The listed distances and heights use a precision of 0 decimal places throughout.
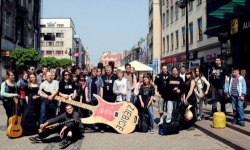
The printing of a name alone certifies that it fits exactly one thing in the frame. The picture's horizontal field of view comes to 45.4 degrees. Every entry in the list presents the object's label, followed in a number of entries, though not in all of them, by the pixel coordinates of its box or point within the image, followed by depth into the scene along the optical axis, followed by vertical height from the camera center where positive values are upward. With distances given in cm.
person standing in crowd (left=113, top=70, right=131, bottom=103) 925 -22
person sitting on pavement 729 -120
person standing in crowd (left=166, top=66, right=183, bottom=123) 912 -31
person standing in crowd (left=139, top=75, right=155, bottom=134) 914 -49
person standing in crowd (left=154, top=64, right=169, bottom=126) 986 -17
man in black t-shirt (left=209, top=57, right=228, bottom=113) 989 +2
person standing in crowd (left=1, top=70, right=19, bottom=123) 836 -36
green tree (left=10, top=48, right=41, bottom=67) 2621 +211
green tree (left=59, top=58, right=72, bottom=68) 5911 +367
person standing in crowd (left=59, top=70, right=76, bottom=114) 865 -23
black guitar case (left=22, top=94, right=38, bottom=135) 845 -112
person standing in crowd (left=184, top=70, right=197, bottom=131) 931 -47
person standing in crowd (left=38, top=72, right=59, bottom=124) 858 -55
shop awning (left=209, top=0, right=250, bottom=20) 1321 +341
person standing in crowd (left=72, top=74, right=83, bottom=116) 933 -31
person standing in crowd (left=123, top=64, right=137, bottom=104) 1112 +11
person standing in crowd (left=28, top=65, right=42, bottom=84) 1000 +38
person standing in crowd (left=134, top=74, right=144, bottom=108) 1084 -22
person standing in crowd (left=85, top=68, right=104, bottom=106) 945 -25
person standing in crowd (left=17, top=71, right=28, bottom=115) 873 -32
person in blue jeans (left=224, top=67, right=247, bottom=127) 866 -37
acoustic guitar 802 -126
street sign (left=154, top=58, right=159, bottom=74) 3134 +157
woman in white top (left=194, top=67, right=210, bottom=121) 1014 -32
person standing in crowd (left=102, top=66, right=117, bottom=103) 945 -28
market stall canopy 1952 +87
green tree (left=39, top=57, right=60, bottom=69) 4910 +303
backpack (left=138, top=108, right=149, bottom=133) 896 -128
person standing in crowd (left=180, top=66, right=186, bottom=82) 1095 +32
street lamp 1340 +346
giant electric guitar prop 856 -103
